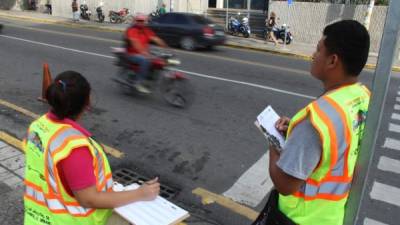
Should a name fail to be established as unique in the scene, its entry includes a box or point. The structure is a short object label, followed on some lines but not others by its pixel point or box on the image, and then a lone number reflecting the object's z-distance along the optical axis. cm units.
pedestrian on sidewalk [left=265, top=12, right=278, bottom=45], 1973
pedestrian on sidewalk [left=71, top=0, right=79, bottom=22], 2651
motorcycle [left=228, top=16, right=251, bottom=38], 2198
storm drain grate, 474
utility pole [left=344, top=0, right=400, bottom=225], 153
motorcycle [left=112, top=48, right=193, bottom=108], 816
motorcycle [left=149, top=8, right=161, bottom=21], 2546
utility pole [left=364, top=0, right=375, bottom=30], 1743
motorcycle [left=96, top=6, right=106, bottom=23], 2764
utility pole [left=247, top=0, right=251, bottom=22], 2522
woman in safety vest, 194
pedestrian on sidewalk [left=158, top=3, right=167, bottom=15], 2410
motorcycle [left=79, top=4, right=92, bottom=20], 2875
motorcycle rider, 846
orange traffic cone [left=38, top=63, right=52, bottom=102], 779
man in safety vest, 180
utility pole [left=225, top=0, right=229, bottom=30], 2374
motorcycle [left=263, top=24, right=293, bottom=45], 1996
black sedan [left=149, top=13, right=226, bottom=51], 1584
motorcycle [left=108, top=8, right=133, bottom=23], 2698
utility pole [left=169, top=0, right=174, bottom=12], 2420
